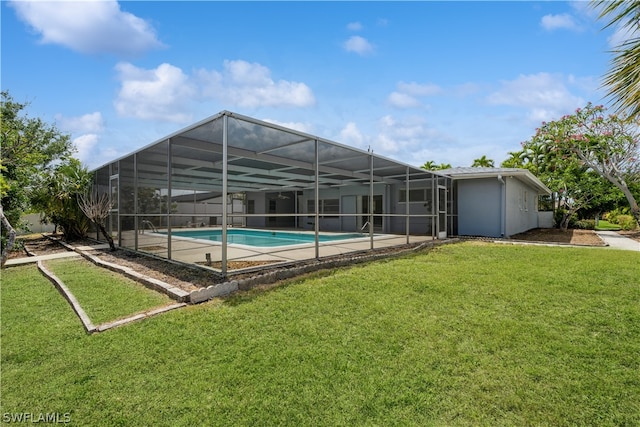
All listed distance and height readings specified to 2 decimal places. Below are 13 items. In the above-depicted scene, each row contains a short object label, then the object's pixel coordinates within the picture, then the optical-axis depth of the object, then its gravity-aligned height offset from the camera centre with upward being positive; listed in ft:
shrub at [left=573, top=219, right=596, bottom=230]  66.49 -2.58
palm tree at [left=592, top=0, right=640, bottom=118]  10.65 +5.69
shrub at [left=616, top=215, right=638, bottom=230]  63.52 -2.16
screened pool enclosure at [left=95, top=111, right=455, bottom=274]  20.95 +3.66
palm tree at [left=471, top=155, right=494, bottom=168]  95.50 +16.01
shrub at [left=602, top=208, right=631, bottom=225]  79.74 +0.02
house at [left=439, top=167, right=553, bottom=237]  38.19 +1.82
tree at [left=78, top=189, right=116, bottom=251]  27.45 +0.28
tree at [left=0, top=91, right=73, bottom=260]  26.53 +8.86
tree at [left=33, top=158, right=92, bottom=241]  35.01 +2.17
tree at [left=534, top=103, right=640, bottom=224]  52.21 +11.94
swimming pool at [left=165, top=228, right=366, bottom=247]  32.71 -3.16
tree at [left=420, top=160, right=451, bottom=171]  92.80 +14.82
